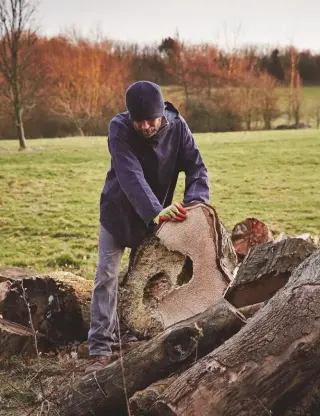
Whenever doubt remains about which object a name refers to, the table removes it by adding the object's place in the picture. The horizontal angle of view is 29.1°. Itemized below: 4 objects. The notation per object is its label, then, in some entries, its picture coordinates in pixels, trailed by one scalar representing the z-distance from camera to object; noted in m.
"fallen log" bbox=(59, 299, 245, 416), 2.93
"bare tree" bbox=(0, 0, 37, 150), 21.92
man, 3.58
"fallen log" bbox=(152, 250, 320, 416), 2.55
